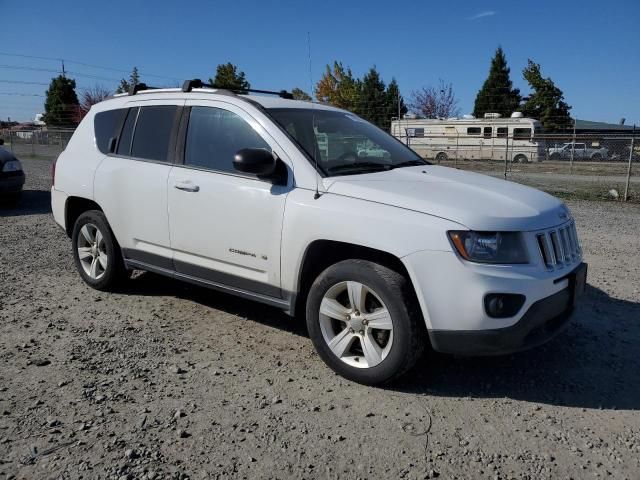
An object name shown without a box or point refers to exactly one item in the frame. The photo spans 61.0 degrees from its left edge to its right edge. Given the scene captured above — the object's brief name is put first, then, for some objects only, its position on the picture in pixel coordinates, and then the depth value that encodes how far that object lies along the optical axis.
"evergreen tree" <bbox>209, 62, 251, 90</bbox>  47.88
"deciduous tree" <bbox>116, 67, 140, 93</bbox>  55.66
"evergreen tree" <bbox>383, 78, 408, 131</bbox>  50.72
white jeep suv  3.04
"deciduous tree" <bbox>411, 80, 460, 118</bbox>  54.91
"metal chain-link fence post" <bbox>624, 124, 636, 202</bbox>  12.54
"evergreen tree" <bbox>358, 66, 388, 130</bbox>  49.66
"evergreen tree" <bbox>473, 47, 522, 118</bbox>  48.62
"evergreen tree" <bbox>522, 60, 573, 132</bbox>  44.28
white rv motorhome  30.17
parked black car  10.08
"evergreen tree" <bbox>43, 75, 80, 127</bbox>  51.16
